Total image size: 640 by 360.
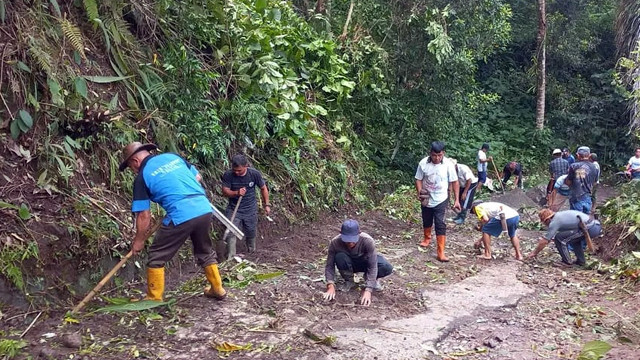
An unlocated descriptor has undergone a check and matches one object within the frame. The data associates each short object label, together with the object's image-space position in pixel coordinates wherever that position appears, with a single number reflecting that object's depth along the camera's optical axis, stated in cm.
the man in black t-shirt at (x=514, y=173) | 1633
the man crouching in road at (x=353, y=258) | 613
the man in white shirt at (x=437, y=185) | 864
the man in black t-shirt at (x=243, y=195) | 768
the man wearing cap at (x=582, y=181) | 1027
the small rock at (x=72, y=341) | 491
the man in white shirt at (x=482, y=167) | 1431
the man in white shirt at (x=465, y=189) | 1133
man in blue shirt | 547
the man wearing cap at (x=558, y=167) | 1309
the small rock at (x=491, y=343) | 558
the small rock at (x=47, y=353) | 473
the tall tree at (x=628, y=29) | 1720
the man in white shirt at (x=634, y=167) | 1559
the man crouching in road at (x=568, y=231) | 858
